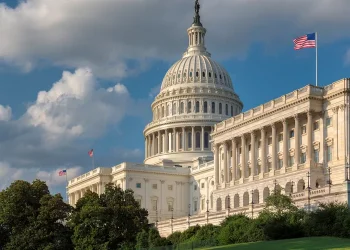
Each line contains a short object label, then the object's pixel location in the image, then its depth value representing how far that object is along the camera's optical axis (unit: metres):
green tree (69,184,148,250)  93.88
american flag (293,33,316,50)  102.75
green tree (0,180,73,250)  97.19
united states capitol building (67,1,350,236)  106.81
